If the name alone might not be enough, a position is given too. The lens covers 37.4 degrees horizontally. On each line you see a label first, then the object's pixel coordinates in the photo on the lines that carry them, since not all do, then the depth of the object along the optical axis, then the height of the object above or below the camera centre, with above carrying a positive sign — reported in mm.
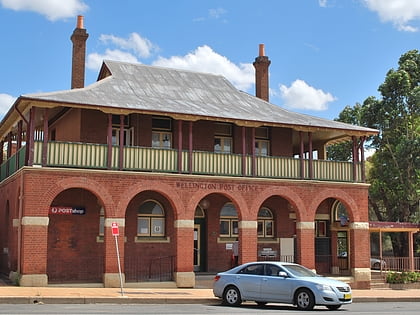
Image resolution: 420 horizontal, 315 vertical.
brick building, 22359 +2016
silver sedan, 17188 -1405
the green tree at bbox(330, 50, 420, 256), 37969 +6250
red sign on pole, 20106 +218
